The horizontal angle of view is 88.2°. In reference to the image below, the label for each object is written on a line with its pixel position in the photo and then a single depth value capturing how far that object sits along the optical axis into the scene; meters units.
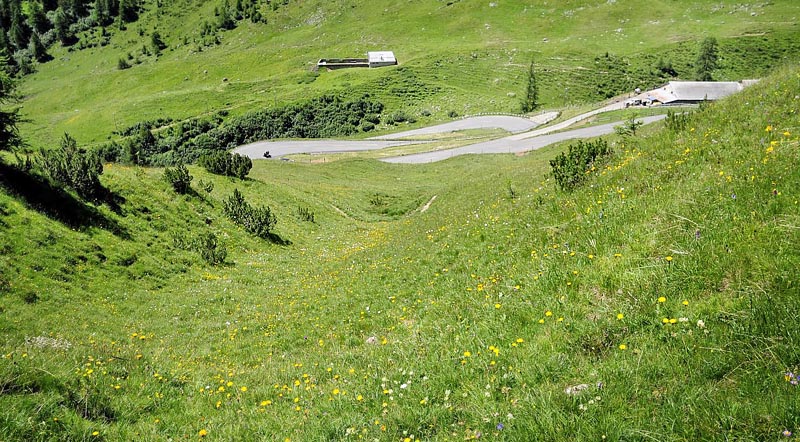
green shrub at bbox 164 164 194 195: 24.88
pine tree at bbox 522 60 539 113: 118.38
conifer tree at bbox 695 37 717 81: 122.06
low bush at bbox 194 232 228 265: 20.30
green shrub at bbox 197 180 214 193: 27.22
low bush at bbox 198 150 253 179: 33.44
